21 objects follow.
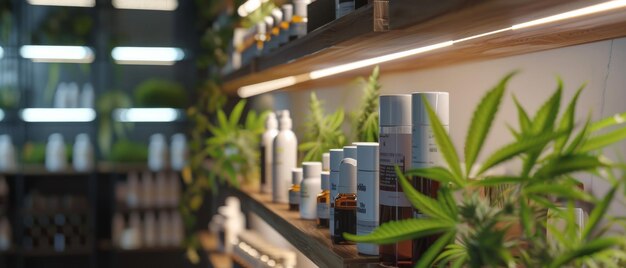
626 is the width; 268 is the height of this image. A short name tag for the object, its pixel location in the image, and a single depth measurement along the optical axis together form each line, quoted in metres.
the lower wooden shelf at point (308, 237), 1.29
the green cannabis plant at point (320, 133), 2.20
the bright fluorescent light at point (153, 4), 6.00
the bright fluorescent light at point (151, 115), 6.04
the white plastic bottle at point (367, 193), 1.30
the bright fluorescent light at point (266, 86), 2.88
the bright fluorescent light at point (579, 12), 0.81
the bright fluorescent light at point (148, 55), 5.97
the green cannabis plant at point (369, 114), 1.75
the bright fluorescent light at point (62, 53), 5.85
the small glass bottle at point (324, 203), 1.73
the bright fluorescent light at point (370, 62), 1.38
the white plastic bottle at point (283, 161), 2.38
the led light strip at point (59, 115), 5.89
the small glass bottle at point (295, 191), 2.12
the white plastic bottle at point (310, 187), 1.89
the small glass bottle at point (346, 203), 1.46
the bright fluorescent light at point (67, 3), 5.80
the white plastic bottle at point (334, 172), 1.56
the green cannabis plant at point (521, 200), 0.72
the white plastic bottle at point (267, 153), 2.73
